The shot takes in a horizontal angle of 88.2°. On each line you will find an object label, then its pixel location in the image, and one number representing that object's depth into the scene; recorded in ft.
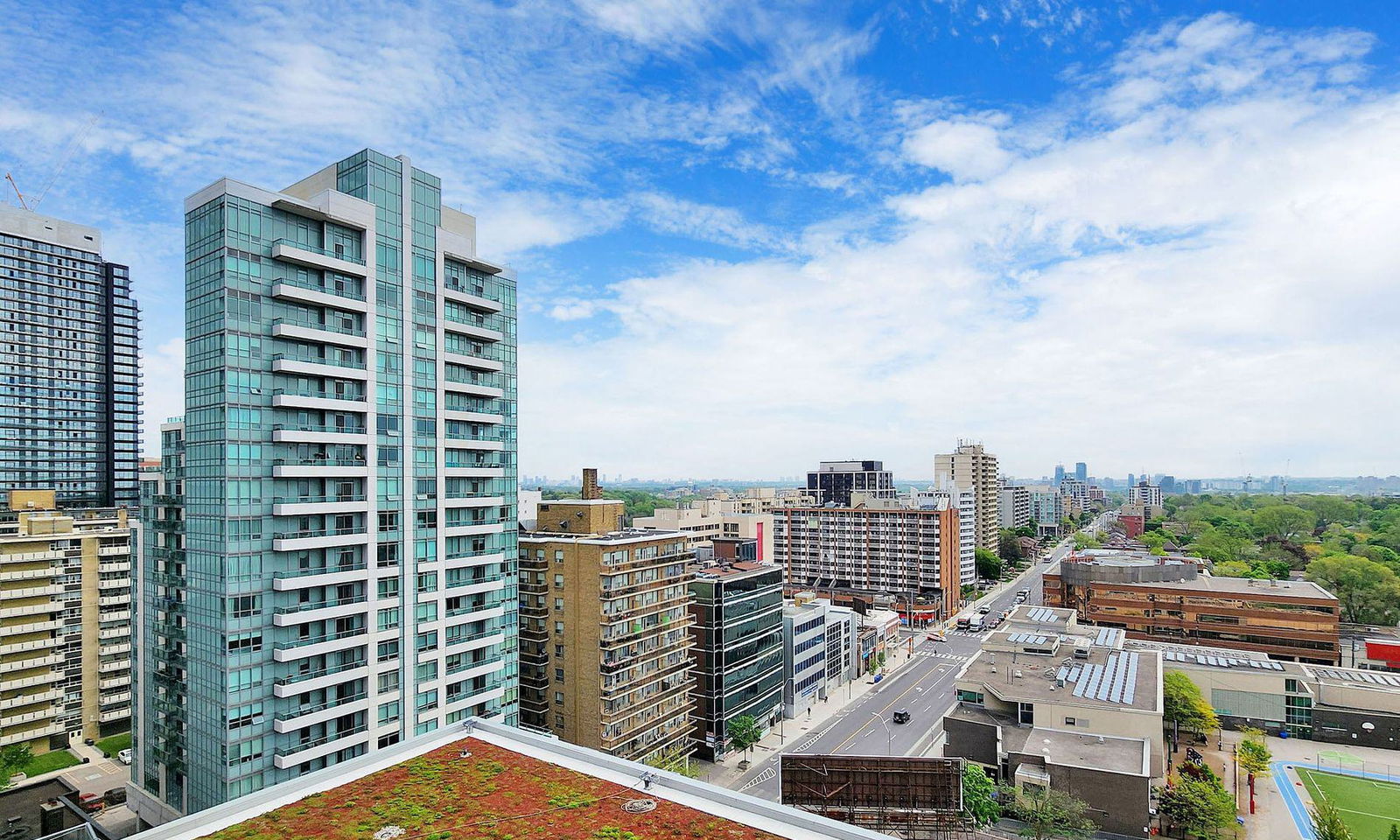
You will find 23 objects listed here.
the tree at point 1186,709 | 222.28
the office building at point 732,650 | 223.71
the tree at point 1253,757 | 193.57
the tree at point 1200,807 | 157.89
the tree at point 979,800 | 164.35
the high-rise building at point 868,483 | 636.89
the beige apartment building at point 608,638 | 186.80
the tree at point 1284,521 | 625.41
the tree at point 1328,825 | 139.95
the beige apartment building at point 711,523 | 423.64
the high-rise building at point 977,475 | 579.48
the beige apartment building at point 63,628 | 215.72
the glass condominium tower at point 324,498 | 131.64
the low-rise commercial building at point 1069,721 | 168.86
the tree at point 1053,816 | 153.38
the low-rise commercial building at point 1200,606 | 302.86
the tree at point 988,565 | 552.82
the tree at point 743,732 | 217.56
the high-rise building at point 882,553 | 445.37
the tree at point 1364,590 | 354.54
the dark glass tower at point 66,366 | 323.98
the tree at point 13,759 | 183.21
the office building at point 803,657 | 265.13
